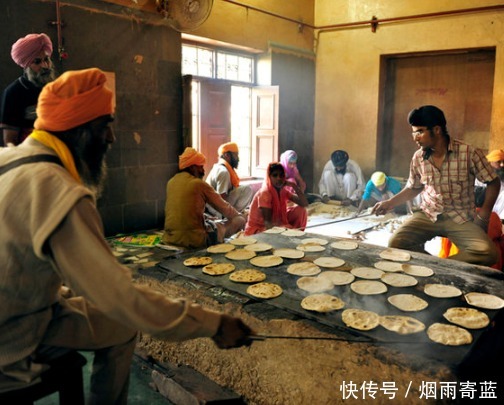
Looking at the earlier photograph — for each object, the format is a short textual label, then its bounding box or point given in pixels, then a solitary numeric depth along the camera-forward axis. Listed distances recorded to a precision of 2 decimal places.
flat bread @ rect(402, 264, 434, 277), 2.86
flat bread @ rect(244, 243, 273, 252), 3.40
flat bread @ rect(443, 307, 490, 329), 2.17
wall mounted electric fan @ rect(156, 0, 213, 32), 6.35
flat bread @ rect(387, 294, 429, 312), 2.37
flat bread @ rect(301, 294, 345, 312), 2.34
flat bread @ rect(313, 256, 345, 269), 3.06
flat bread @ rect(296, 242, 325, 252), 3.43
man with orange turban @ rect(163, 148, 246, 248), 4.33
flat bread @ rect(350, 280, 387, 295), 2.59
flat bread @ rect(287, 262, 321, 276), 2.89
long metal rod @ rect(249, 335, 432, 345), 2.02
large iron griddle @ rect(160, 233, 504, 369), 2.00
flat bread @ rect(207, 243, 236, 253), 3.42
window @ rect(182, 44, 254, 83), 7.20
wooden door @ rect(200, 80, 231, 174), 7.29
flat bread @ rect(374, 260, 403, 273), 2.95
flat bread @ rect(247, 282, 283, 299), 2.53
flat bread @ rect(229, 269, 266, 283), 2.76
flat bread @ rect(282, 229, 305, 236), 3.92
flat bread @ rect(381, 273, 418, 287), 2.69
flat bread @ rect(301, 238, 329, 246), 3.63
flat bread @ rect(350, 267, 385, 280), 2.82
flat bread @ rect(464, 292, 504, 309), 2.37
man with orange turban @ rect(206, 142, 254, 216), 6.31
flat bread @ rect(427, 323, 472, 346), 2.00
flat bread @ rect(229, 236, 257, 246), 3.60
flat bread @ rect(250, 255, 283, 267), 3.08
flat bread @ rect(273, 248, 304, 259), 3.25
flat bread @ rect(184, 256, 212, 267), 3.09
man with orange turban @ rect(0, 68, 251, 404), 1.37
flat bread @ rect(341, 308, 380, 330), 2.15
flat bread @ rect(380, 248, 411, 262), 3.17
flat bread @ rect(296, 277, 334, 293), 2.63
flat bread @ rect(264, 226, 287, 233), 4.05
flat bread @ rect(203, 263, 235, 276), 2.91
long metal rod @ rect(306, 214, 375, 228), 6.69
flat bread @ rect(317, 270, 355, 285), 2.76
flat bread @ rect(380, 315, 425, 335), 2.12
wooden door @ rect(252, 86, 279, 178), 8.36
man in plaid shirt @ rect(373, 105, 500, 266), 3.72
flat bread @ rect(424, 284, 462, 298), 2.52
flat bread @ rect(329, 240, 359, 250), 3.49
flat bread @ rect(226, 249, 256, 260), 3.24
